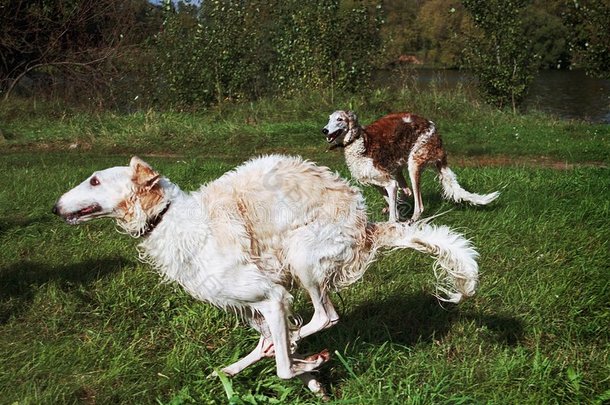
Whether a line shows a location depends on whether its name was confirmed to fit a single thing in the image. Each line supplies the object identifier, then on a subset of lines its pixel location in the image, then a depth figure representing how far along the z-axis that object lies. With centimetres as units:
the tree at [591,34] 1762
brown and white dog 772
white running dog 352
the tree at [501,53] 1747
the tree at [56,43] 1748
